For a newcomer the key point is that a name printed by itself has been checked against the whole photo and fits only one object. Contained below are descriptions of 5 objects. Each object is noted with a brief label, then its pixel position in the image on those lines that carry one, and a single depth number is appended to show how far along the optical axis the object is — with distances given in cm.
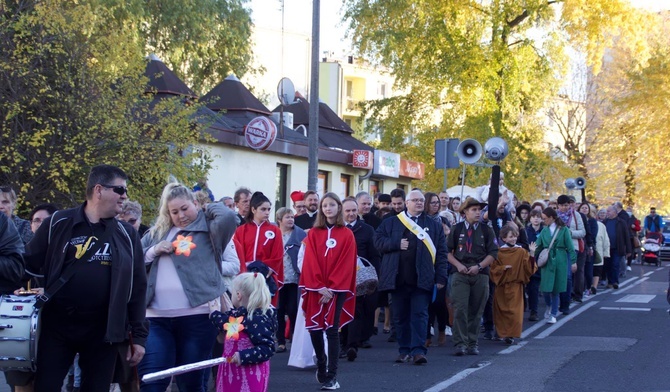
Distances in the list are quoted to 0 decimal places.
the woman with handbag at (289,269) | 1325
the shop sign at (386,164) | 3531
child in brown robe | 1437
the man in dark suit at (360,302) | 1265
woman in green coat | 1709
